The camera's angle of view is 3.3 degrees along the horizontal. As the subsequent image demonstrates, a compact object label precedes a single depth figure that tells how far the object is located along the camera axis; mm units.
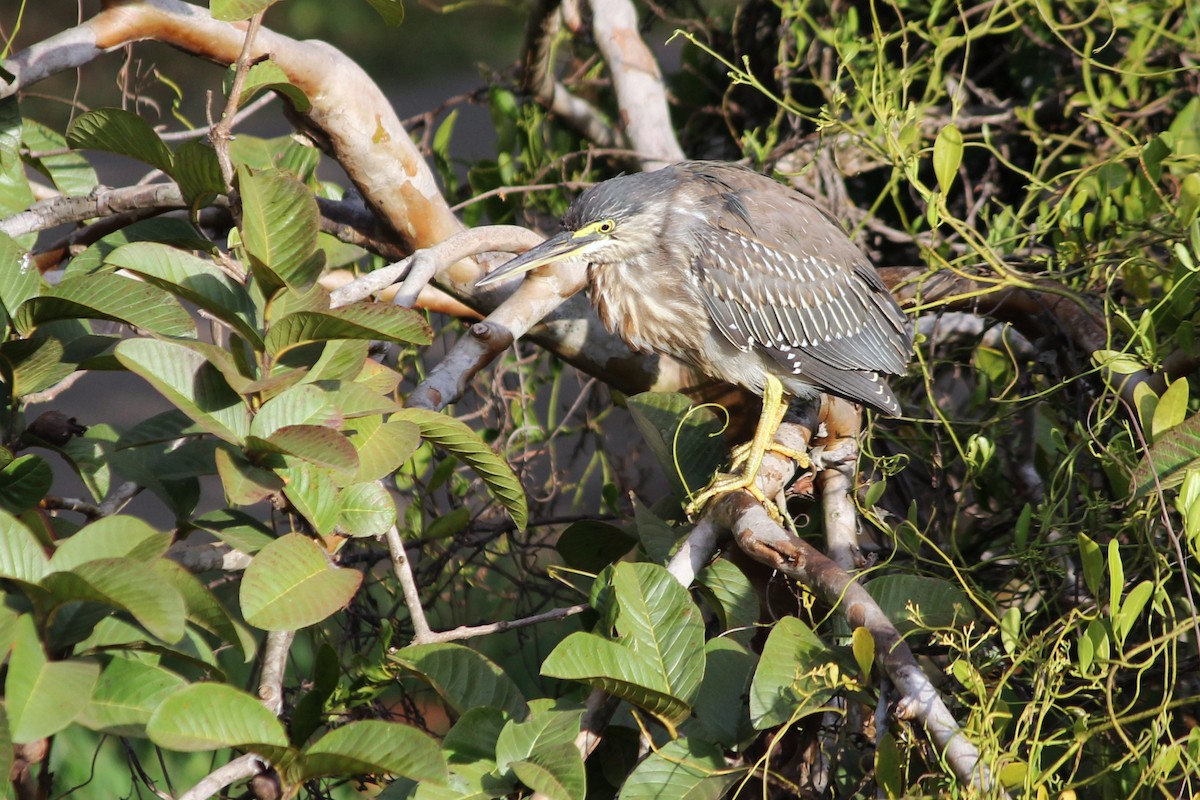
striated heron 13131
